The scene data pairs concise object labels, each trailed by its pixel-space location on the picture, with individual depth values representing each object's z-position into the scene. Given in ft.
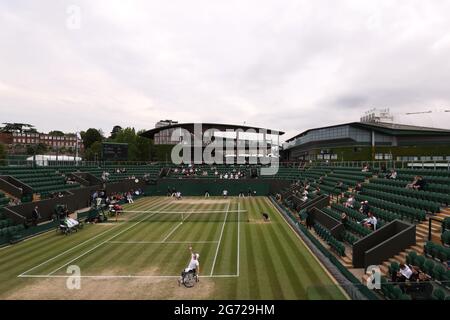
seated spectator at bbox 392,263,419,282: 41.27
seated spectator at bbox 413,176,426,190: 76.69
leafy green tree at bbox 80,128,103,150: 529.77
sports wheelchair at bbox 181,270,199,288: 47.91
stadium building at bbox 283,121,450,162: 269.64
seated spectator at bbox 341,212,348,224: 74.79
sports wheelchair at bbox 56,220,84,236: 85.61
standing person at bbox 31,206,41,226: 88.69
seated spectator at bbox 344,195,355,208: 88.66
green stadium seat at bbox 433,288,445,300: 32.58
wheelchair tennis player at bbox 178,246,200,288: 47.96
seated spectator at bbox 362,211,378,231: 64.51
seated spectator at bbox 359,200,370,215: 77.05
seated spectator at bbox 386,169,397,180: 96.07
